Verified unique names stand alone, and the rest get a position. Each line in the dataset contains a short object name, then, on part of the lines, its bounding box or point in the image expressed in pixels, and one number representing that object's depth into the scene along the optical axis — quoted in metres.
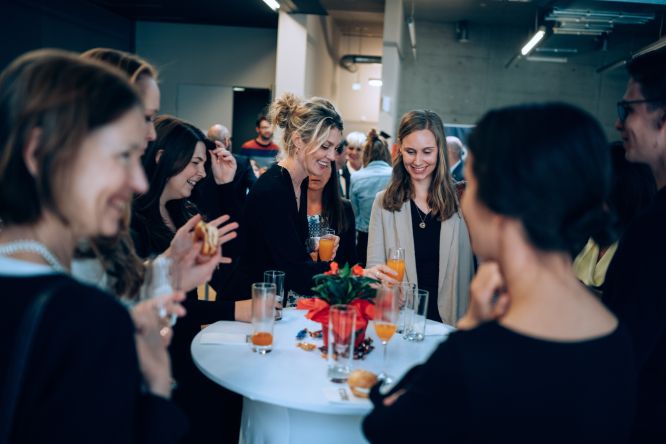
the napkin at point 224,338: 1.93
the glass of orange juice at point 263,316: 1.83
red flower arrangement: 1.82
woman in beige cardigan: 2.71
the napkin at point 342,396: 1.51
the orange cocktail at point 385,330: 1.73
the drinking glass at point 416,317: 1.99
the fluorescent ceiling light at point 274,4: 7.73
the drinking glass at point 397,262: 2.37
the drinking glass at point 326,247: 2.68
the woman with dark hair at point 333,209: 3.09
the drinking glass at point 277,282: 2.13
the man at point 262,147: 6.66
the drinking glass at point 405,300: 2.00
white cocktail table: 1.54
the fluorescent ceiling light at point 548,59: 10.91
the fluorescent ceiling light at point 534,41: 8.56
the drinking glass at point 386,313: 1.71
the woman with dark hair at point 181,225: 2.16
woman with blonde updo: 2.44
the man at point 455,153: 6.11
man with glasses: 1.33
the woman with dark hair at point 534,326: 0.97
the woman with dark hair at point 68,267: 0.85
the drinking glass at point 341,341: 1.58
